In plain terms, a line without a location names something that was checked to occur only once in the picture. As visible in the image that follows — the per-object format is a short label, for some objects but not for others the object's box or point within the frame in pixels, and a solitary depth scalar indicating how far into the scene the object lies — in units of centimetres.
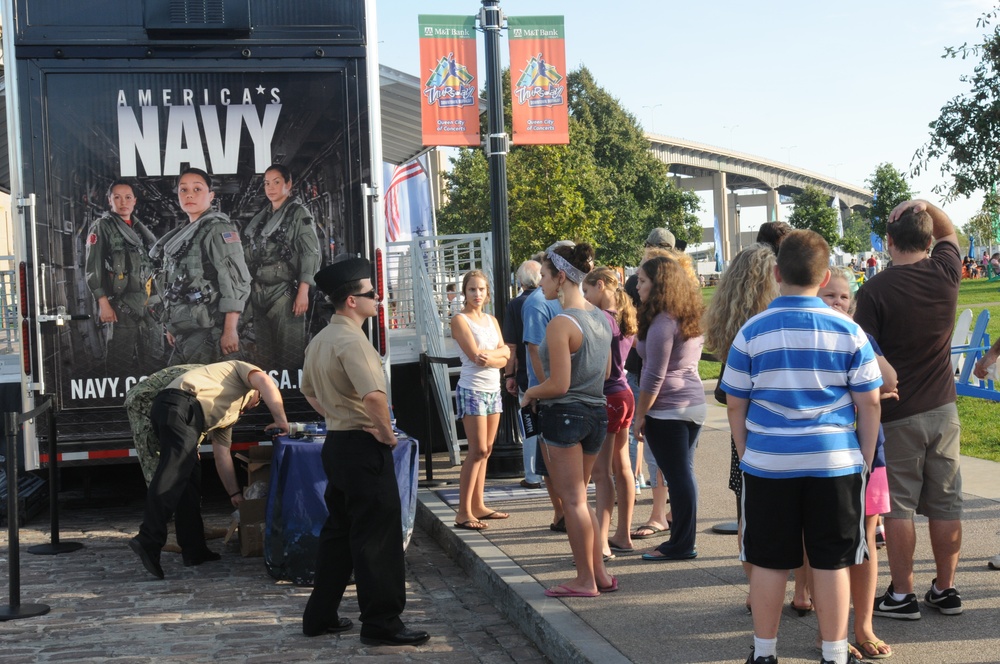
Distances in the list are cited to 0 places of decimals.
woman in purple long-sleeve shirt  654
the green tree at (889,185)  5925
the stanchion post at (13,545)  631
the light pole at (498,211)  995
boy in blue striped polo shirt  418
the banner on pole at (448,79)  991
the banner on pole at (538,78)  1008
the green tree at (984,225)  5884
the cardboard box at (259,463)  788
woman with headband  567
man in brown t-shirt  515
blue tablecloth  689
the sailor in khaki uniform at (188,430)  722
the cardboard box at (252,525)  768
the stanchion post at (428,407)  955
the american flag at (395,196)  2000
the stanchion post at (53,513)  786
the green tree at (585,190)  2981
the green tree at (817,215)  6250
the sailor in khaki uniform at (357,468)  560
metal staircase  1070
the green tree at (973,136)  1605
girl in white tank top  793
